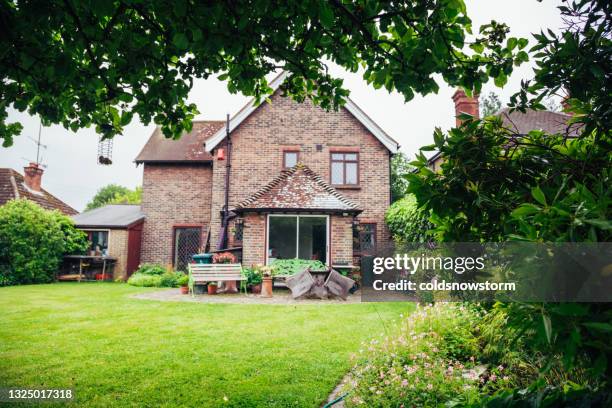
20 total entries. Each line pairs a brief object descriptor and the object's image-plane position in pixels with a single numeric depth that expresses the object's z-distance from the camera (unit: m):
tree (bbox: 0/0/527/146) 2.81
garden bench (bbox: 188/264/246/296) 12.13
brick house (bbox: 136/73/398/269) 14.09
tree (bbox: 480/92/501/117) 40.03
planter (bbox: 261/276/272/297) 12.16
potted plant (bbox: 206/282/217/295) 12.65
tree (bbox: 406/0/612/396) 1.25
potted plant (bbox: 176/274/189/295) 12.98
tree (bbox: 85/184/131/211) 70.38
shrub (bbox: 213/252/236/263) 13.34
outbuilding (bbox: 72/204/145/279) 18.61
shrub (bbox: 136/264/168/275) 17.45
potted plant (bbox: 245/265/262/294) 13.27
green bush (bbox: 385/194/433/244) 11.40
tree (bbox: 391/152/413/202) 31.00
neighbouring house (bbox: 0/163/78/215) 20.59
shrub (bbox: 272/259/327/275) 13.66
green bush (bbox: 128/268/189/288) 15.73
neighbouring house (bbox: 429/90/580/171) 16.59
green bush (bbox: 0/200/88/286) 16.03
